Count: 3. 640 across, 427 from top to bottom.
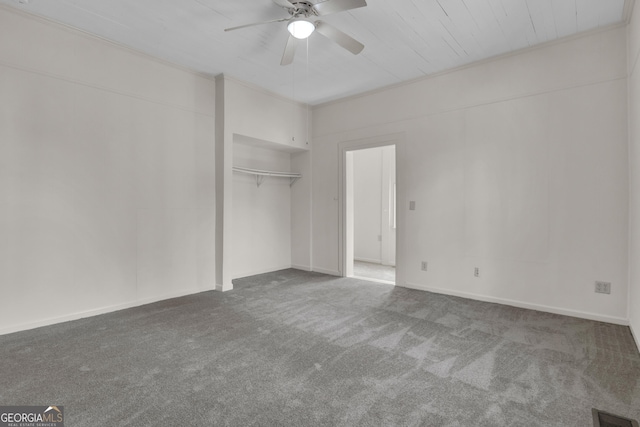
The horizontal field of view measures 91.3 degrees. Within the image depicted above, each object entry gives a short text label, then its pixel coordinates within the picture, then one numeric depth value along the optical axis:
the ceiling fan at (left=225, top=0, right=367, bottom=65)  2.39
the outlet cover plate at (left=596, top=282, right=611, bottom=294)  3.04
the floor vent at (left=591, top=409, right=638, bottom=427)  1.63
